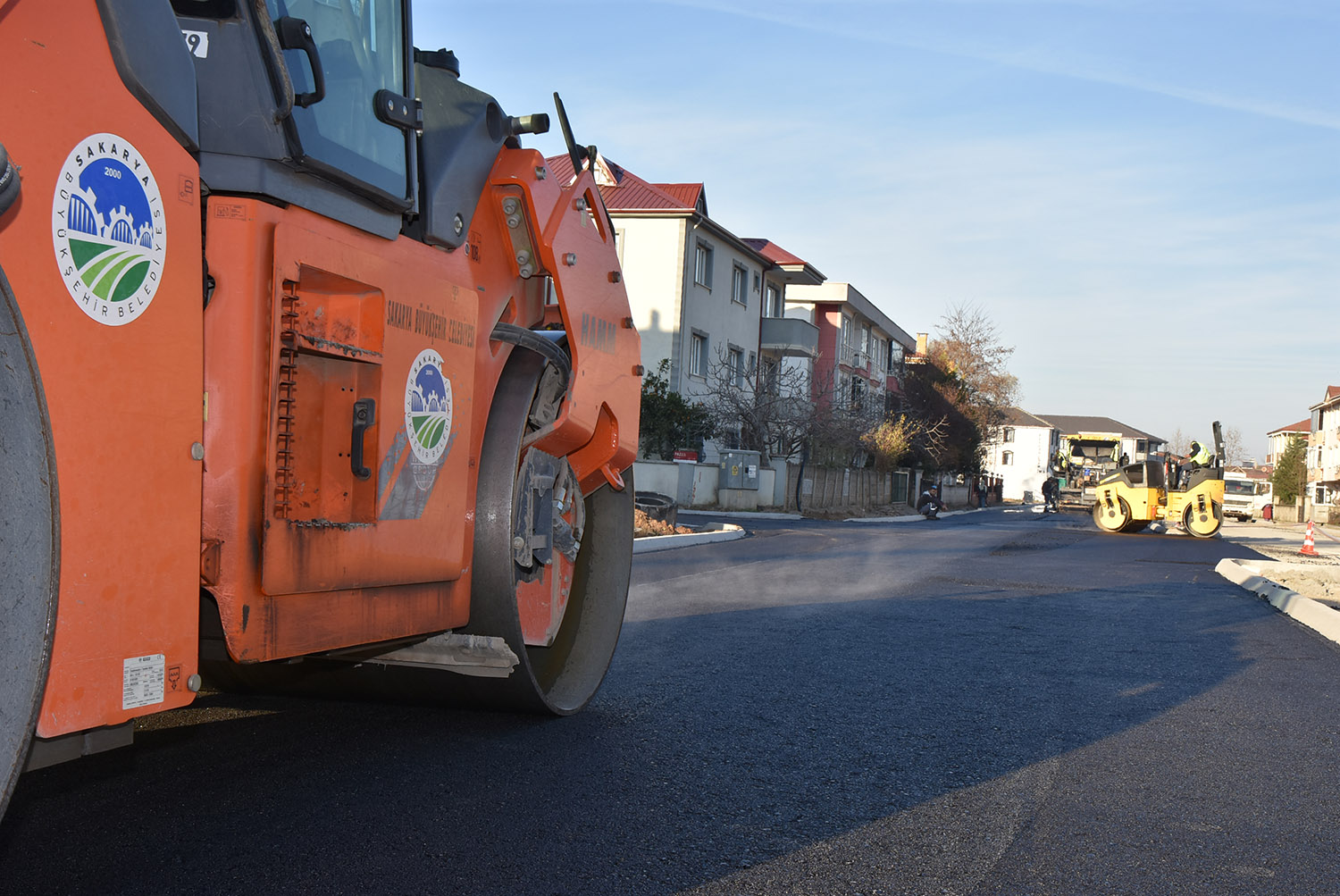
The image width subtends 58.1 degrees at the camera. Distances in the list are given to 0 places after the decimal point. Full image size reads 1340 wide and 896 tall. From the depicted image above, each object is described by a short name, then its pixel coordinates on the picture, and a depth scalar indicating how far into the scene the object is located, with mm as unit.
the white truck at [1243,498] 52094
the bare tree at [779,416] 34844
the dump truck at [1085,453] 42156
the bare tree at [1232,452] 116888
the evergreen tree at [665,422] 32031
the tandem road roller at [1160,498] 27781
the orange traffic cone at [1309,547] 21117
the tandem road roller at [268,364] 2080
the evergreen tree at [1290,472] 78500
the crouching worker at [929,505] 37719
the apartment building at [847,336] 51625
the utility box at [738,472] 31047
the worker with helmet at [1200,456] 27891
